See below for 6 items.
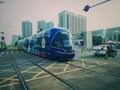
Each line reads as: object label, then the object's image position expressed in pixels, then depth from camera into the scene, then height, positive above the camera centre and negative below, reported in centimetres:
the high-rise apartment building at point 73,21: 13762 +2742
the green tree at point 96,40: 8317 +320
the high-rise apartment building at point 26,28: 16462 +2254
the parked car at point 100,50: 1855 -75
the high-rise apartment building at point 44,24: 15123 +2621
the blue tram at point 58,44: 1329 +13
